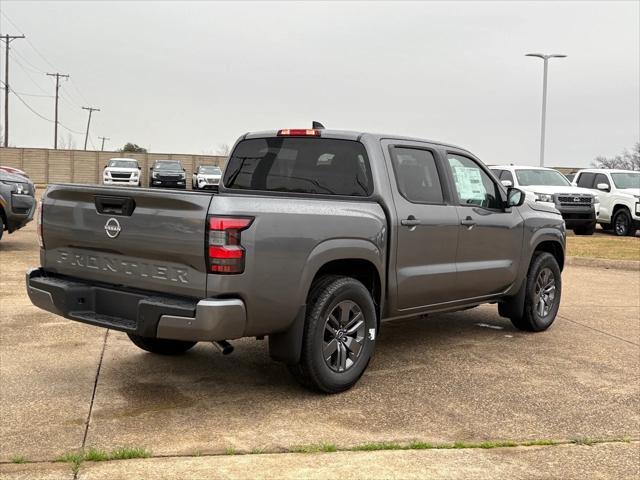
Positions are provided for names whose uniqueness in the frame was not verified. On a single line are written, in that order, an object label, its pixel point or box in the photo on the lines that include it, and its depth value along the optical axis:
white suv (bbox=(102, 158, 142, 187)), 38.06
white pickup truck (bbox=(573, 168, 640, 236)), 20.95
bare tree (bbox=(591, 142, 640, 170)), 71.12
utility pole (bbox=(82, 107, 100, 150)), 98.09
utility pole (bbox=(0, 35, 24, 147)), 55.72
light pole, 38.06
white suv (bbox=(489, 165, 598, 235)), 19.83
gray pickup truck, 4.64
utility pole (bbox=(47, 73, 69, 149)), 76.88
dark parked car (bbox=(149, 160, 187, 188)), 40.91
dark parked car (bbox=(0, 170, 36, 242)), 13.02
